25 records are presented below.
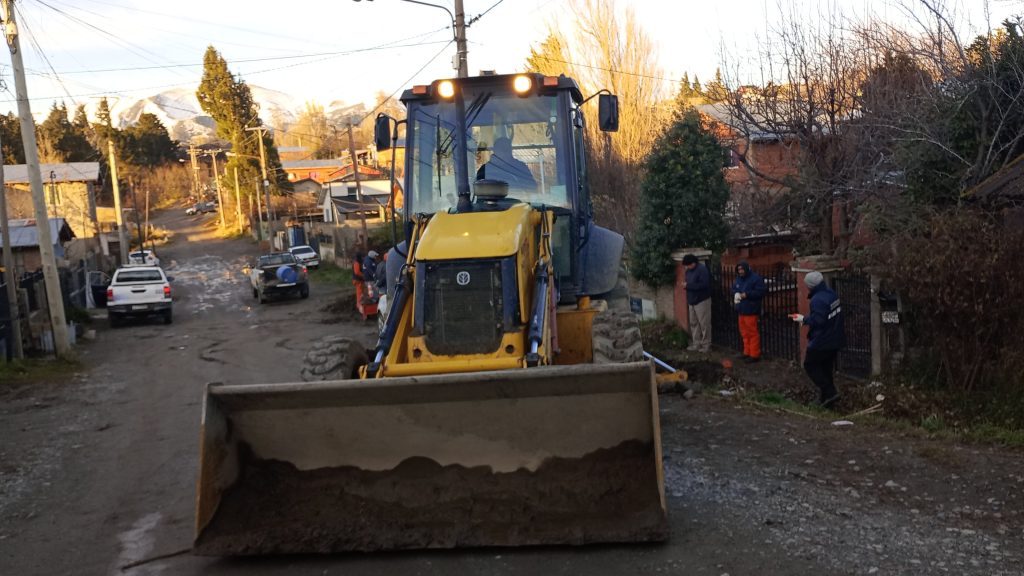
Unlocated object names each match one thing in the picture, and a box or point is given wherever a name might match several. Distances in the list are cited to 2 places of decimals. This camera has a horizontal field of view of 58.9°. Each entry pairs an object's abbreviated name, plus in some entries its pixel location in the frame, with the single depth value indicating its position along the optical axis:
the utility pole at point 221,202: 71.65
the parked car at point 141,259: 43.25
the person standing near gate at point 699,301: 14.01
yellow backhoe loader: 5.54
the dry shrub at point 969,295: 8.47
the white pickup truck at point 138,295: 24.23
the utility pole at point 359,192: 36.47
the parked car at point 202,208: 87.50
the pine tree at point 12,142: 67.88
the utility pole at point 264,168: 49.94
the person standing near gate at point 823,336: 9.54
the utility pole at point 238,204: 67.12
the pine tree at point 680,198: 16.42
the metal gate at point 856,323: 10.45
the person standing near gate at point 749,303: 12.55
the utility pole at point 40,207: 17.33
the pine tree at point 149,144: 87.38
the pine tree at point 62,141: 69.80
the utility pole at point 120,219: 42.84
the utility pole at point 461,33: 21.67
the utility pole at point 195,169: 86.88
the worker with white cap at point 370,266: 20.53
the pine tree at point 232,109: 65.62
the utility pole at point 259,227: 61.87
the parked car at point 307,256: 42.76
